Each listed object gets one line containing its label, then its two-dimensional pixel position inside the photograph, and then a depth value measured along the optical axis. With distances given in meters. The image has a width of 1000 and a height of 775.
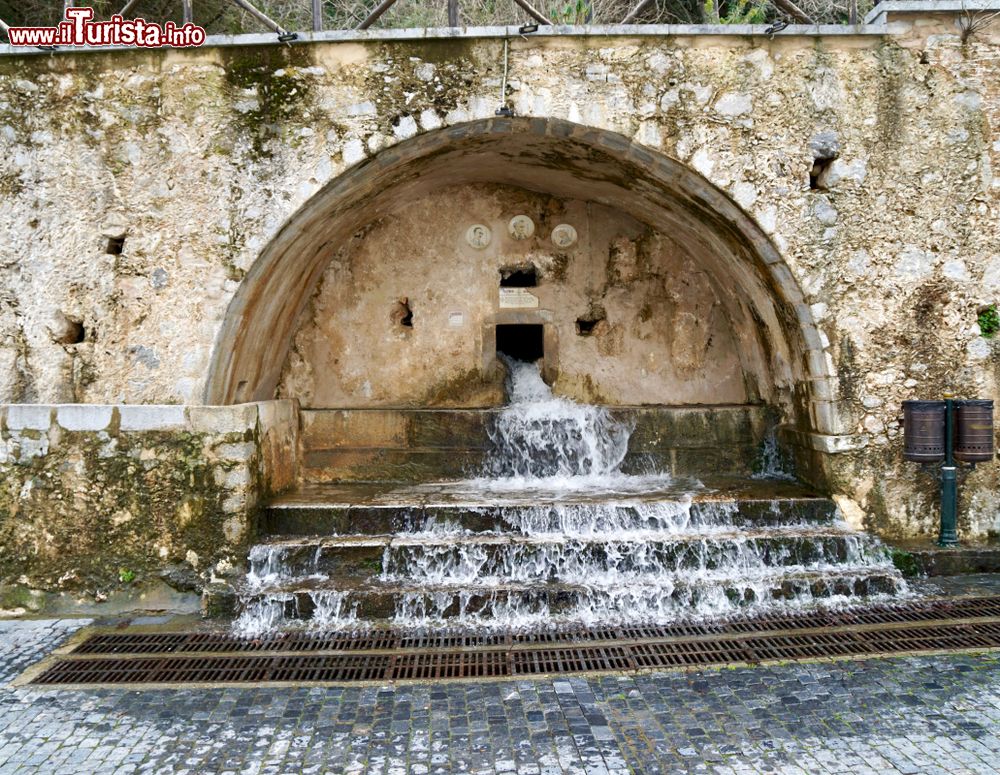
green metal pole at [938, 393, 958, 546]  5.23
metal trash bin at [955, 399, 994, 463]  5.14
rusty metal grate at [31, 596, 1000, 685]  4.02
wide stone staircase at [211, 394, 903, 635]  4.66
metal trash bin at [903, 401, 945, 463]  5.19
